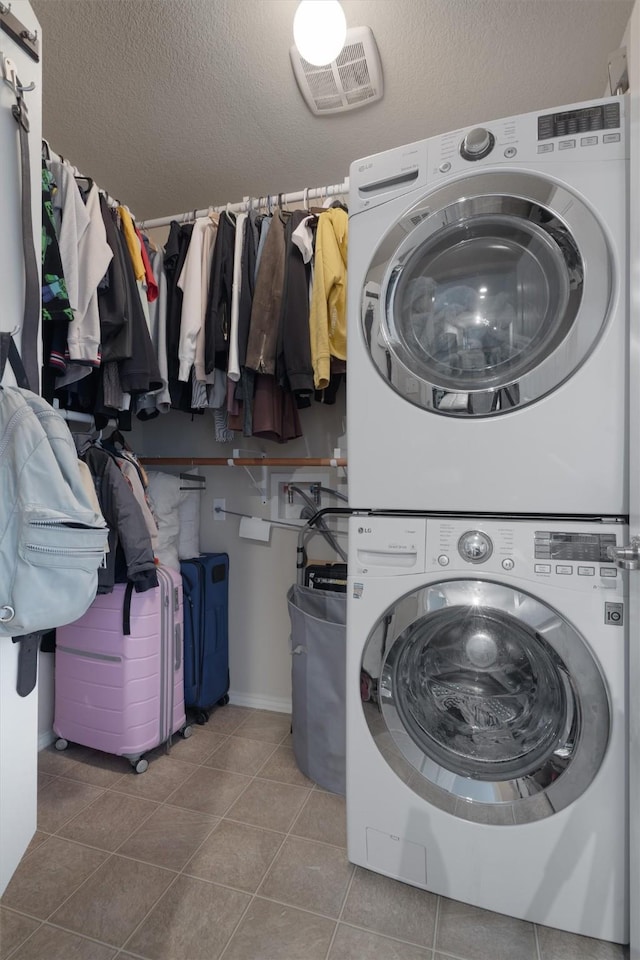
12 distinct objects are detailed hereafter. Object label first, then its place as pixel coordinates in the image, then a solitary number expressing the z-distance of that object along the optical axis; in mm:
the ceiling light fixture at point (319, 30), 1250
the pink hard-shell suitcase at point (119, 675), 1718
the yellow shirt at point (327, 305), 1700
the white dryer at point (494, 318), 999
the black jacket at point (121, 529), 1646
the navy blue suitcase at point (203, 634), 2049
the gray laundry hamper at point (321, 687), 1605
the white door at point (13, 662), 767
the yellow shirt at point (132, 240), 1716
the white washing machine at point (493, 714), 980
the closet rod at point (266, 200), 1847
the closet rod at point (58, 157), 1496
